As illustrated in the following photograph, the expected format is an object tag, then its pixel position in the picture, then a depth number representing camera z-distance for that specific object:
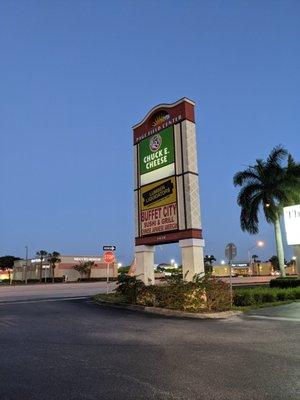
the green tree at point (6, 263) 135.50
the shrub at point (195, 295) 16.62
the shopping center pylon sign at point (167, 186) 18.73
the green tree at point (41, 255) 99.33
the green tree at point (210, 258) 137.98
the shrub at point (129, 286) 19.20
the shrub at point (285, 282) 27.86
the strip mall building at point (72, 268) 97.56
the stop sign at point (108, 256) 27.60
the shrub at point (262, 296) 19.03
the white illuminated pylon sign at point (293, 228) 31.92
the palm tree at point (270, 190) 34.97
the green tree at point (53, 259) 96.12
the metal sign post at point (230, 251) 19.25
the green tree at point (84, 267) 95.27
